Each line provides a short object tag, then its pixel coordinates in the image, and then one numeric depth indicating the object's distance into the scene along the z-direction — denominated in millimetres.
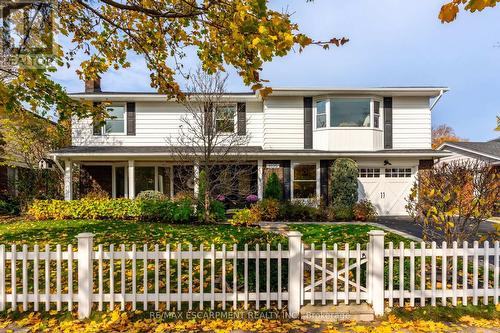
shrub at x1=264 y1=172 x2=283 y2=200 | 12578
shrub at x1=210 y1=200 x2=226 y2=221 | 10438
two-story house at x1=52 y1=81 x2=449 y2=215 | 12891
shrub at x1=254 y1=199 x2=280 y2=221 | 11516
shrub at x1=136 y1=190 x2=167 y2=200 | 12031
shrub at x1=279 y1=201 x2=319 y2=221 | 11648
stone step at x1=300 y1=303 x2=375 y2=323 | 3695
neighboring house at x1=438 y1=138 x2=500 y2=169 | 15127
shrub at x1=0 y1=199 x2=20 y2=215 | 13148
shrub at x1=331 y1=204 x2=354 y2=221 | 11656
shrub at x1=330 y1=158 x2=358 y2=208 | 12062
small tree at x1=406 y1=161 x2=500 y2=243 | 4633
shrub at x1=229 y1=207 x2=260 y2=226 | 10133
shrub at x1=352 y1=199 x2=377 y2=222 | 11688
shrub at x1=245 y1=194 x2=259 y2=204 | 12742
